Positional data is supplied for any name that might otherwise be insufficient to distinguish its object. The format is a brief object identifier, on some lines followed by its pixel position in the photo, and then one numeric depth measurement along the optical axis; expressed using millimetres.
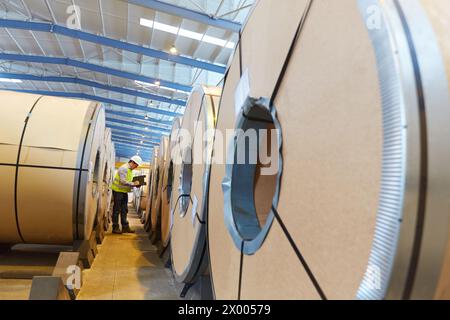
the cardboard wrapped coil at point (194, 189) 2014
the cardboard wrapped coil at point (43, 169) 2717
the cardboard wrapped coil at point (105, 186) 4354
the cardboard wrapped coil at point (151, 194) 5660
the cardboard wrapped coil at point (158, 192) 4504
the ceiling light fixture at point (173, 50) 8406
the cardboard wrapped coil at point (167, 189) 3614
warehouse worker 5766
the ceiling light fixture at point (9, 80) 13038
